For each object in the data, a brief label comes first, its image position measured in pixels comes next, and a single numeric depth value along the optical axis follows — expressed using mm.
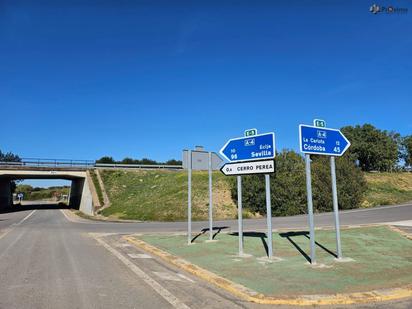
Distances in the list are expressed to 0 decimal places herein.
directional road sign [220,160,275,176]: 9633
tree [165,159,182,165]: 72375
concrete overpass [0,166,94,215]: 42619
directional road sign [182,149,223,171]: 13320
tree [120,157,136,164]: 71550
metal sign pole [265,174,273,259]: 9323
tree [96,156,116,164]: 68850
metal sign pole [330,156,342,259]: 9009
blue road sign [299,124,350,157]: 8711
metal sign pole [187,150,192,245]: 13094
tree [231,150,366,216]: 31344
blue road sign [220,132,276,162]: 9672
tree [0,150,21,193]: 92500
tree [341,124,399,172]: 70375
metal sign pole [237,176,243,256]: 10075
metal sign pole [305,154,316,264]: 8484
